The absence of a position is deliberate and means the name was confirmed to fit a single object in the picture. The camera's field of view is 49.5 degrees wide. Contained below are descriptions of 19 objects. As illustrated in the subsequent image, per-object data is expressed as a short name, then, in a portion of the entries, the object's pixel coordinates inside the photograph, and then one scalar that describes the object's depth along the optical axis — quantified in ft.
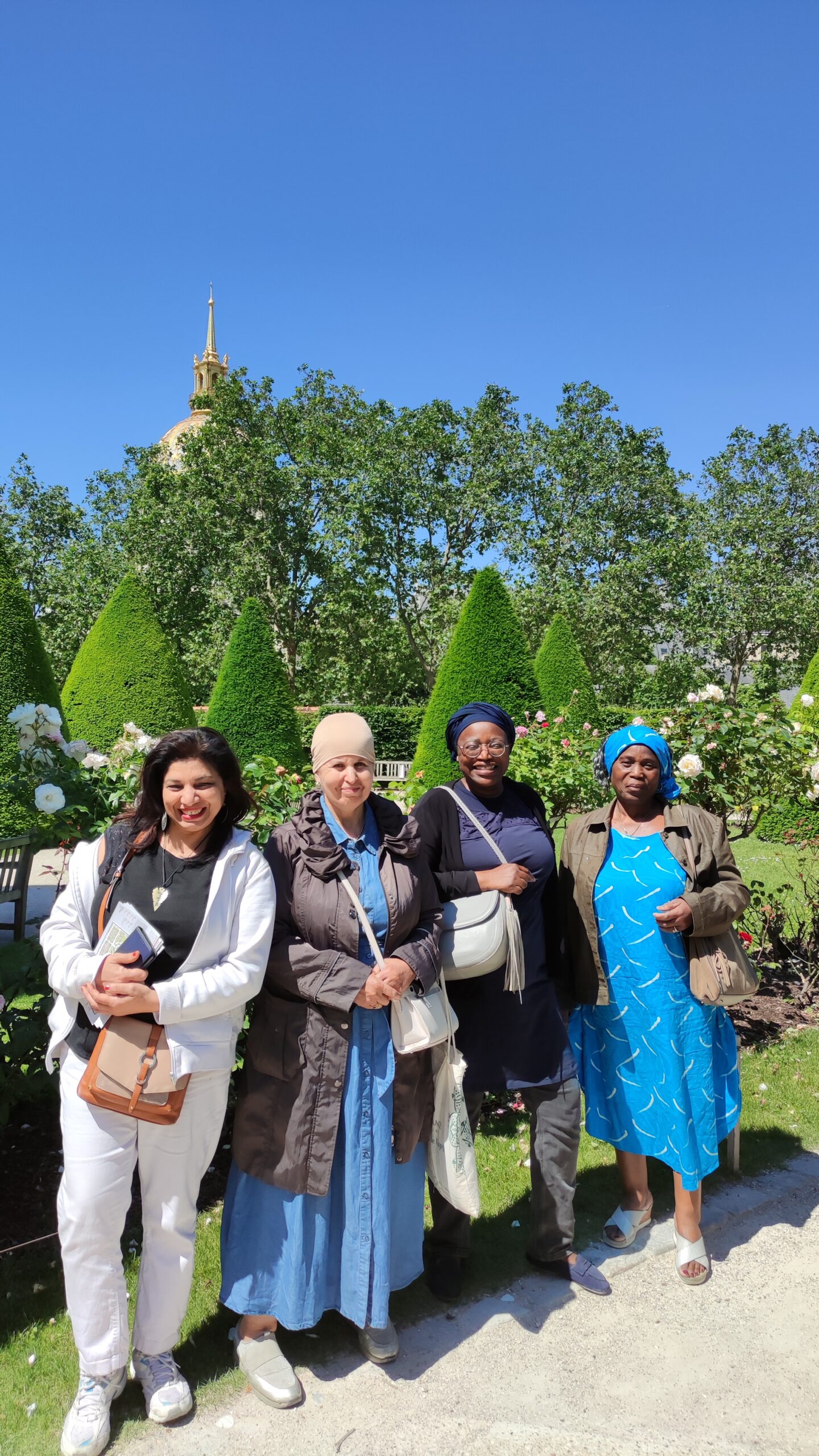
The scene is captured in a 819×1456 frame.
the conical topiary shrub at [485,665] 38.68
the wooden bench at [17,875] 19.42
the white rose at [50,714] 11.09
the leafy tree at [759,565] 68.18
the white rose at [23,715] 10.92
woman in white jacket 6.89
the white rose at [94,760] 11.49
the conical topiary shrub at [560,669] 58.39
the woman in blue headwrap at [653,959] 9.52
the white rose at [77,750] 11.55
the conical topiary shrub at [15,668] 24.31
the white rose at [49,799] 10.34
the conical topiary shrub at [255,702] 44.65
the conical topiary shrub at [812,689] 39.15
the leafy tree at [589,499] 83.97
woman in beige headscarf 7.54
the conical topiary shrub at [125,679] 39.83
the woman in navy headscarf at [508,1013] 9.04
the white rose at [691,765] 14.75
